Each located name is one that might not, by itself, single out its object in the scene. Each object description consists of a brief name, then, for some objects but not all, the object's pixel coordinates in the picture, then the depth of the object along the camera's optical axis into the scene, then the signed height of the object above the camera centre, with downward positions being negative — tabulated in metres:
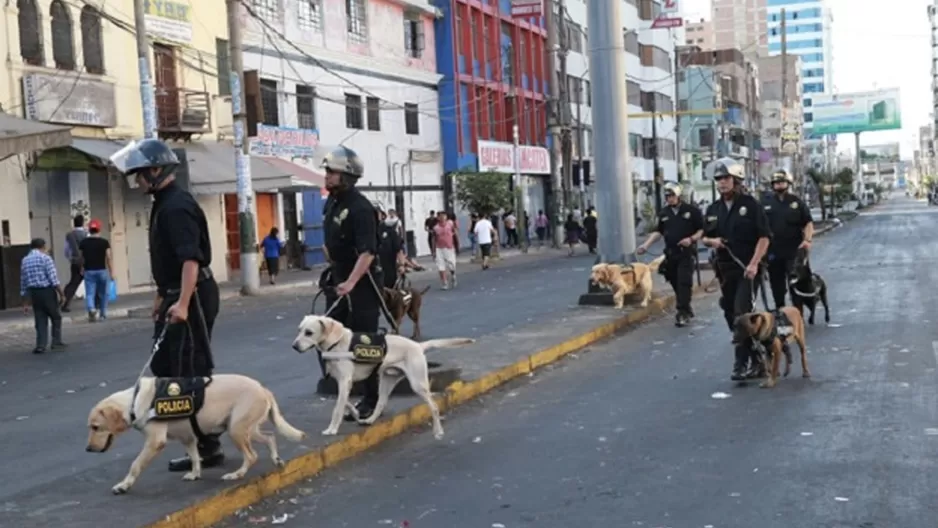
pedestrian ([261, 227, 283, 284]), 31.44 -1.25
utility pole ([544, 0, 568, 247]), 43.09 +2.30
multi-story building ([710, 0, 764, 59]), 170.00 +22.03
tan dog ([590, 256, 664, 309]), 17.88 -1.40
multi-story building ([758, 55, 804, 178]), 121.88 +8.26
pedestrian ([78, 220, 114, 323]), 21.08 -0.97
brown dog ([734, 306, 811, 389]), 10.32 -1.32
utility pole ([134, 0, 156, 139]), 23.75 +2.70
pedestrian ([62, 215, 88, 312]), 23.38 -0.73
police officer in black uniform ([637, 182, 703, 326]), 15.15 -0.68
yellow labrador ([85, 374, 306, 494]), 6.64 -1.18
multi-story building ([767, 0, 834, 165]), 160.21 +8.24
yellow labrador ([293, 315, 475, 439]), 8.11 -1.14
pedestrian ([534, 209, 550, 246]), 54.97 -1.70
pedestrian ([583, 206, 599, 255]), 42.91 -1.60
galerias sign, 50.66 +1.40
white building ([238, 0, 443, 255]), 36.84 +3.91
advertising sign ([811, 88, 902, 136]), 94.88 +4.49
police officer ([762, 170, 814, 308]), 13.72 -0.62
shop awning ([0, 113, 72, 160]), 21.48 +1.44
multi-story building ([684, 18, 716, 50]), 158.62 +19.30
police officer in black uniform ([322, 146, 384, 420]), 8.65 -0.34
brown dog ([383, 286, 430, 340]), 14.73 -1.34
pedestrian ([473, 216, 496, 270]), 36.41 -1.38
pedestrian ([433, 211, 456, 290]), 26.48 -1.21
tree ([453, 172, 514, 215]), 42.81 -0.02
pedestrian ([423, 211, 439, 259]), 35.12 -0.90
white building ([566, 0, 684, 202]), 66.31 +6.77
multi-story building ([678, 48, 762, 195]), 97.62 +6.49
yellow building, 25.64 +2.40
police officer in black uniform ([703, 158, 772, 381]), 11.34 -0.58
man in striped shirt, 17.22 -1.02
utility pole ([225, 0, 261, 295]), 26.08 +1.30
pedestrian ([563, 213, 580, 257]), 43.72 -1.58
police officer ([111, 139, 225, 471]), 6.89 -0.31
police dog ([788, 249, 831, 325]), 15.02 -1.41
